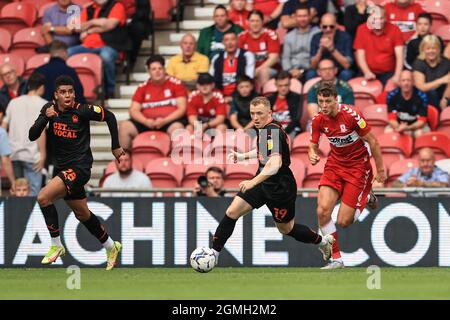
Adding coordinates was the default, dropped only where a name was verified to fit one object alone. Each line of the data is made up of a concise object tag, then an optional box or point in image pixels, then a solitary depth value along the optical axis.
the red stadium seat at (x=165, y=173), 18.97
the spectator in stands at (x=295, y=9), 20.64
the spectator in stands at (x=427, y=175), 17.73
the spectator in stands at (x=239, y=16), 21.48
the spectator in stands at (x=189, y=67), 20.66
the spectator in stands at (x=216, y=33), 20.67
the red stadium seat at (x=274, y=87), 19.66
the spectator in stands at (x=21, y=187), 18.27
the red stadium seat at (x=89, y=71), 20.72
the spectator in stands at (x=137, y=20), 21.31
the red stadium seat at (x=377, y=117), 19.34
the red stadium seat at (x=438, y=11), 20.67
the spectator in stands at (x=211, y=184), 17.94
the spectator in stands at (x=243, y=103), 19.39
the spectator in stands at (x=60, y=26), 21.55
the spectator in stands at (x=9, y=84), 20.30
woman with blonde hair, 19.44
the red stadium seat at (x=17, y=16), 22.55
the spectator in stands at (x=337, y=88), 19.11
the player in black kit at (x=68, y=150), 15.38
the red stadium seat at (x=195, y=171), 18.81
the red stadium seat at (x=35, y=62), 21.12
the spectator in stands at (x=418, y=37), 19.72
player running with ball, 14.74
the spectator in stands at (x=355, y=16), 20.53
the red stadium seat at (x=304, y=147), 18.91
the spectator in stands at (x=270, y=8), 21.36
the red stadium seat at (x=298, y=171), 18.55
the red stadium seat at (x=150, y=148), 19.48
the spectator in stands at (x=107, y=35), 20.92
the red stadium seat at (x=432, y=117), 19.16
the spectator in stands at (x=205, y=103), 19.53
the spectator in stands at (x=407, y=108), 18.98
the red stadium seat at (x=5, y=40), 22.07
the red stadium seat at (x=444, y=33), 20.30
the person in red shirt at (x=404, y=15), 20.42
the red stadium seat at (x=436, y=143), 18.77
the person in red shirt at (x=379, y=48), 19.94
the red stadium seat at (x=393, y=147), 18.92
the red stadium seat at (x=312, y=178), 18.52
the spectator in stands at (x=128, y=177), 18.44
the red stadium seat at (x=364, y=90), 19.75
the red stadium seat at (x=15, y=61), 21.31
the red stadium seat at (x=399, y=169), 18.38
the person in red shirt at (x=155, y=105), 19.69
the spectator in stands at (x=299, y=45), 20.23
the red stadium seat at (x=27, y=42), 22.02
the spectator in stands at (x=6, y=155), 18.67
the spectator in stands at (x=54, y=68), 19.80
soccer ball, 14.93
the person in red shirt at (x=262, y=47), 20.39
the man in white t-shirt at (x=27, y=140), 19.08
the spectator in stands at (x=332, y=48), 19.92
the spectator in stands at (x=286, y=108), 19.23
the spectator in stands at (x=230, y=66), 20.08
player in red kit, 15.40
